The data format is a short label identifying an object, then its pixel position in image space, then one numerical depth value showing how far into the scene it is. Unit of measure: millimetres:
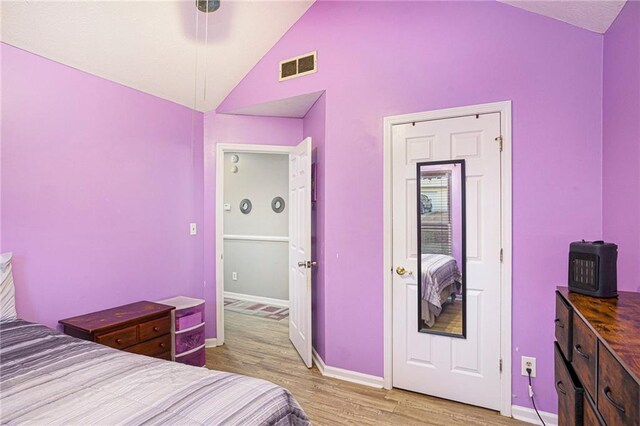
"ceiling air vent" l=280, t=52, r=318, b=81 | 2998
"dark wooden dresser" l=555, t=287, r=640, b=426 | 879
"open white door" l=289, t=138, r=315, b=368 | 3018
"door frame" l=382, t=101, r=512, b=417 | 2295
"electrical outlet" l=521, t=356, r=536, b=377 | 2227
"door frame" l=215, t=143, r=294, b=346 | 3561
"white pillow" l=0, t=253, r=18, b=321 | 1994
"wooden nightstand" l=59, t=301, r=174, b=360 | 2260
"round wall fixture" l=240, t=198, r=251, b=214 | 5312
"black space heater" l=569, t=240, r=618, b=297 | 1497
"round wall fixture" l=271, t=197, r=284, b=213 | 5090
